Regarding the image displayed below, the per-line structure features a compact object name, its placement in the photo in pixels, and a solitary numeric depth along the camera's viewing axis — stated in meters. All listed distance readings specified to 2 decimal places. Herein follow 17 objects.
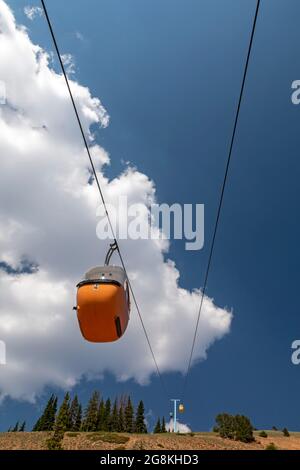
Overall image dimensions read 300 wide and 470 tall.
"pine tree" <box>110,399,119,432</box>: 118.97
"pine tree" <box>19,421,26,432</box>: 138.18
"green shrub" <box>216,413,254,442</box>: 98.69
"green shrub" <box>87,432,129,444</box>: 82.94
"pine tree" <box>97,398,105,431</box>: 118.66
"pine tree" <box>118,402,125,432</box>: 120.44
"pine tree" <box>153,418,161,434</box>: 123.75
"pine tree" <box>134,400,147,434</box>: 118.12
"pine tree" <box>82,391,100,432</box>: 118.26
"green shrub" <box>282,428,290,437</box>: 122.22
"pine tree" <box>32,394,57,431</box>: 119.06
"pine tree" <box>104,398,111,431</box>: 117.78
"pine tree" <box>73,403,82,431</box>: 120.82
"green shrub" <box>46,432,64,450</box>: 67.59
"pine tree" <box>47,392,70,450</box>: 68.00
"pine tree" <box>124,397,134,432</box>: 119.68
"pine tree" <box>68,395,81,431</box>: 120.69
